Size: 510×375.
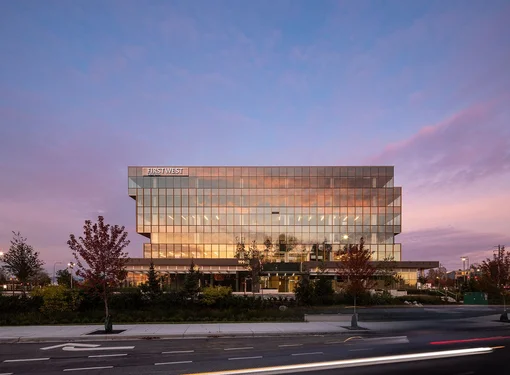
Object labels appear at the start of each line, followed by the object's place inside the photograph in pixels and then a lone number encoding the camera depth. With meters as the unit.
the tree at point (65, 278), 63.83
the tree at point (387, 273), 56.47
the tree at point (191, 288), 28.59
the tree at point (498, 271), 30.64
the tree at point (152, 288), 28.71
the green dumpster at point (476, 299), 42.97
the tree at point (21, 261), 37.19
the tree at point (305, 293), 34.03
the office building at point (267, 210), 73.88
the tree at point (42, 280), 65.28
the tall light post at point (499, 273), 30.59
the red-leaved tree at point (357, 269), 26.62
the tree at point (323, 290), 36.03
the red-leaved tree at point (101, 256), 20.98
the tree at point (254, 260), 50.78
